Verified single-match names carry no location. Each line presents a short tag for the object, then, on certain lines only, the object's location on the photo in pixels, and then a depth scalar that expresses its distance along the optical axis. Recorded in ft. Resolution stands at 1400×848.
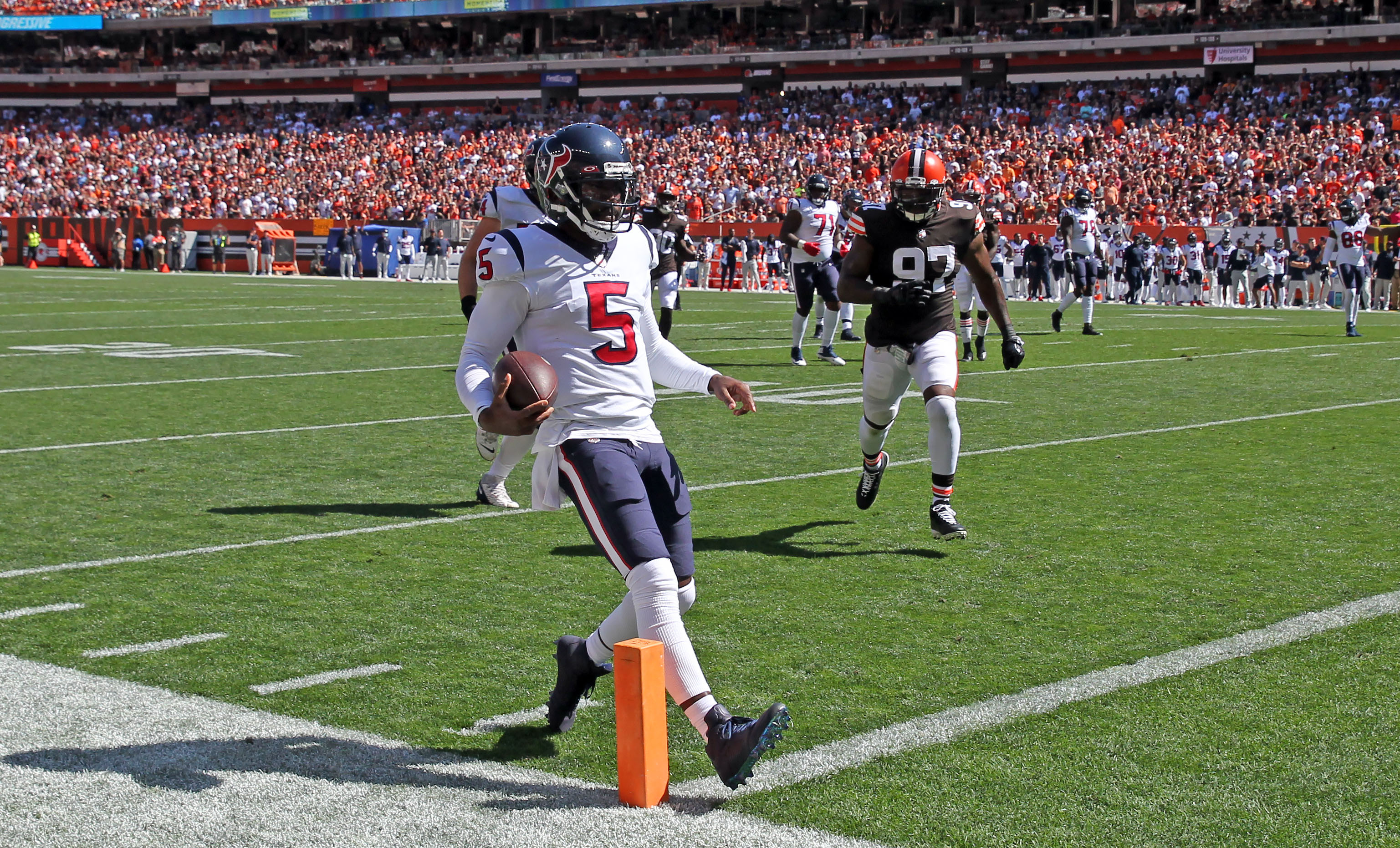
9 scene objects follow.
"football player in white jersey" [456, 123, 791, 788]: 12.55
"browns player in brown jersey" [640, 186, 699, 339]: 48.08
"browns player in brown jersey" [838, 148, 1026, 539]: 21.81
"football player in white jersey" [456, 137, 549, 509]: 23.56
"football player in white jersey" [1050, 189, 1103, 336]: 60.54
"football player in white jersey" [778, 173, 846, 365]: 47.47
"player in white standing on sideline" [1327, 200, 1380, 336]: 60.44
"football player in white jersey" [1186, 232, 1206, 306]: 90.48
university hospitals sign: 133.18
